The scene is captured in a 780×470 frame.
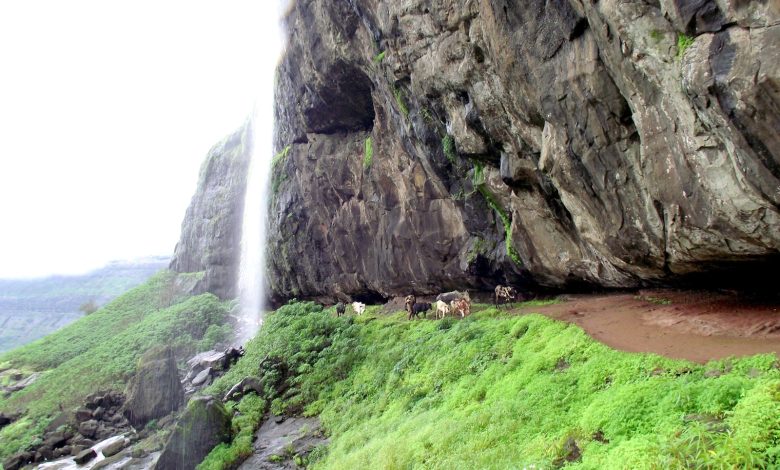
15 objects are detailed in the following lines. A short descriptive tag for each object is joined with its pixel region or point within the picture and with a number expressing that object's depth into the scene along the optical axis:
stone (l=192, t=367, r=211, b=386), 30.89
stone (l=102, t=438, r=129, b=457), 23.44
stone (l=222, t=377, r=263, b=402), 22.80
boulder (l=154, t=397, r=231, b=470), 17.95
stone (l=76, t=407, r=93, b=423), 29.64
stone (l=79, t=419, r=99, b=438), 27.92
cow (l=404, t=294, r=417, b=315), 24.41
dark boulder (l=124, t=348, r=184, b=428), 26.95
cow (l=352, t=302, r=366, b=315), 30.72
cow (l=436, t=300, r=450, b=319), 21.53
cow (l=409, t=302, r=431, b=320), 23.59
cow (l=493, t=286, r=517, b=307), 20.78
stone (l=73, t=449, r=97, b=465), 23.73
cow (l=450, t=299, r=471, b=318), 21.12
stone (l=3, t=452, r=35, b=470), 25.74
